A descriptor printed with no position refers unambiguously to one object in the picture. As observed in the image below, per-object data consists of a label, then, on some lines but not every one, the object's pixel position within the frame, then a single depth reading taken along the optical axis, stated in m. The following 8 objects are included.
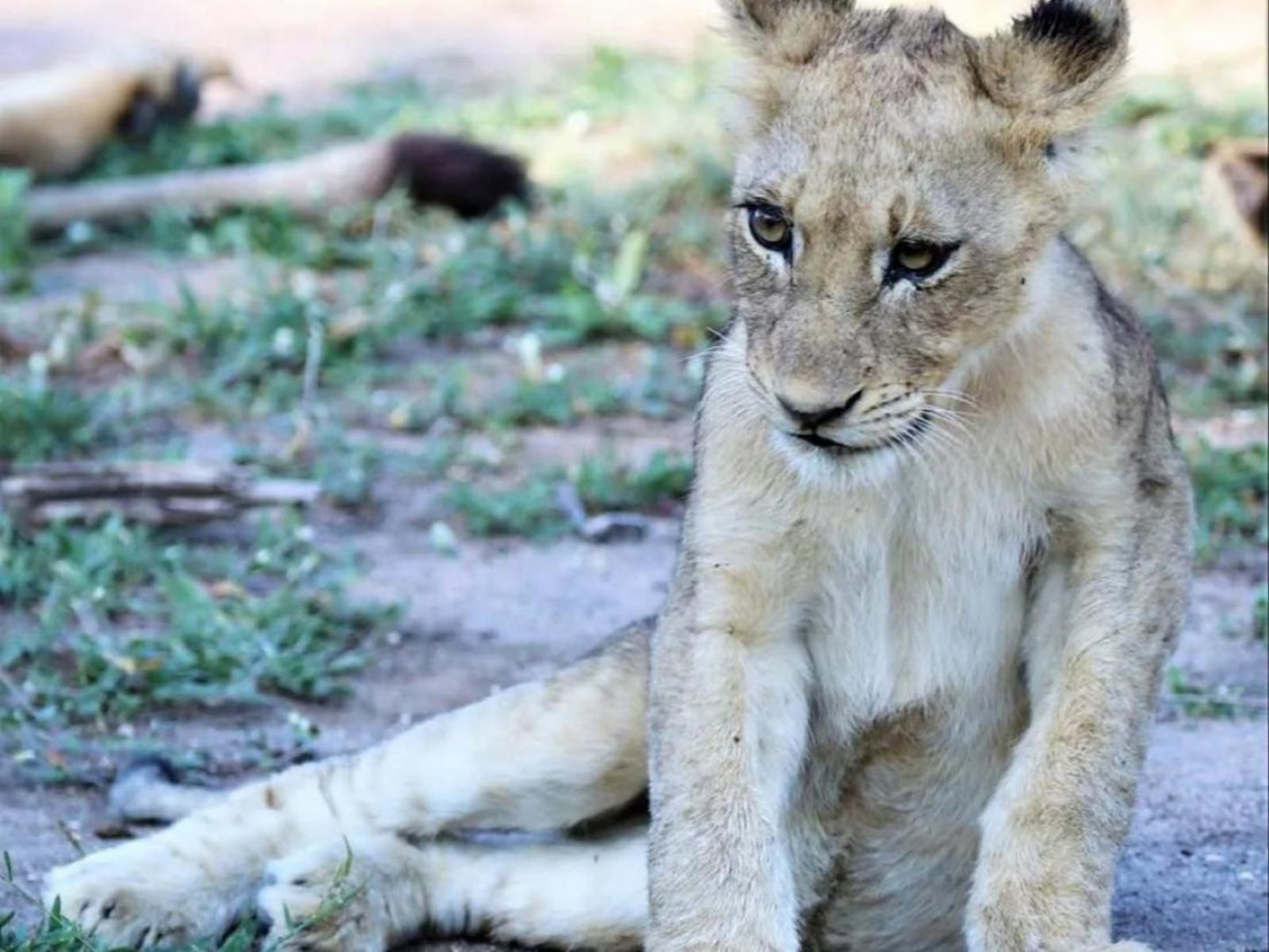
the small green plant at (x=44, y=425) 12.98
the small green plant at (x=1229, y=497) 11.77
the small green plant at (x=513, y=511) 12.34
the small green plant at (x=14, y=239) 15.87
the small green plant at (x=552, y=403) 13.82
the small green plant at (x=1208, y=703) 9.98
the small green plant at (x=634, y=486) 12.62
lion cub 6.79
